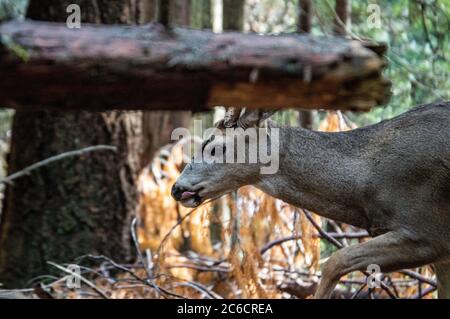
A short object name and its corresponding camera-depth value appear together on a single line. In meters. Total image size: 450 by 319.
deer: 5.36
